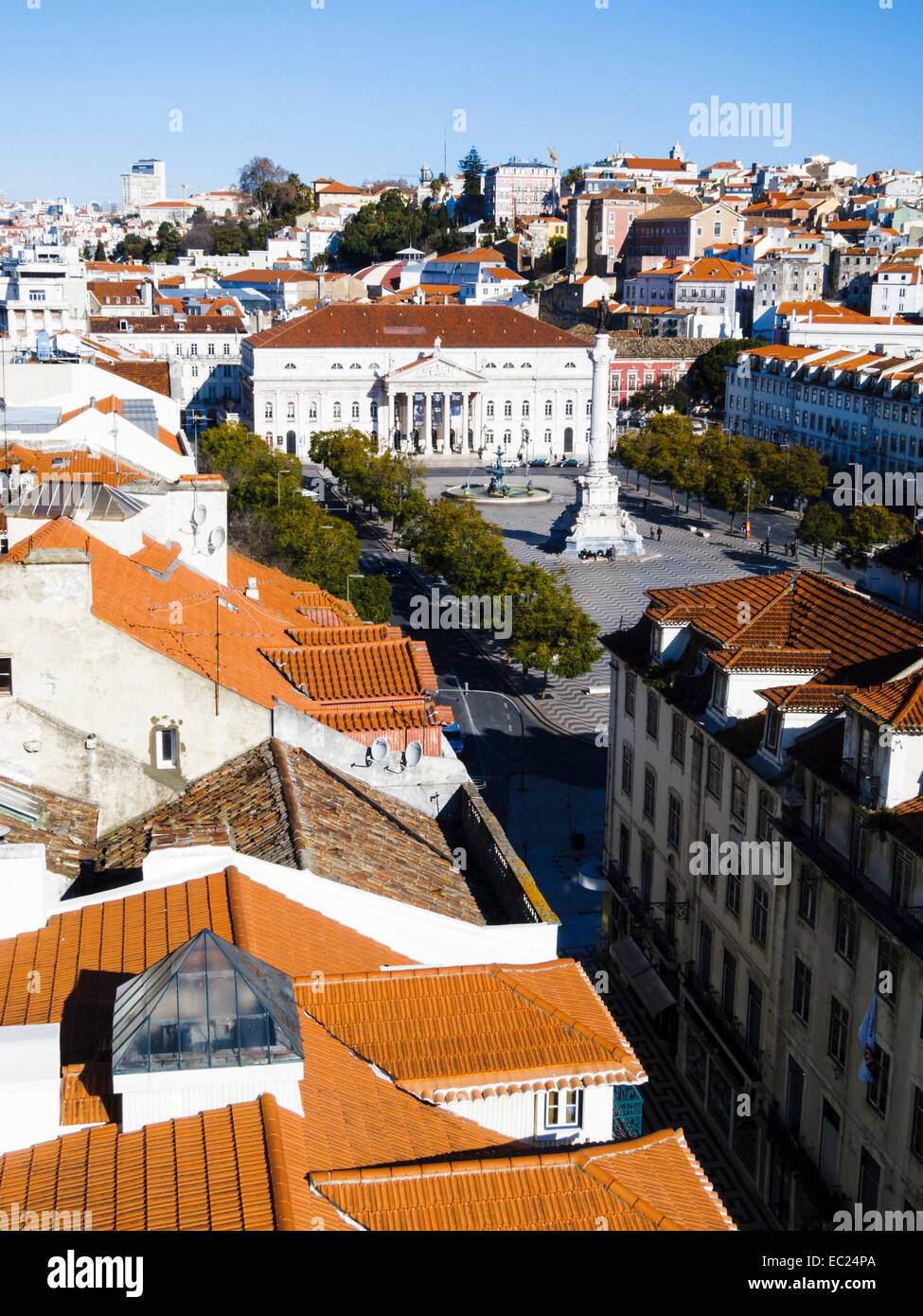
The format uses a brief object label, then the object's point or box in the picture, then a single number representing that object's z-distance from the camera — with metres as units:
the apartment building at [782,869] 23.23
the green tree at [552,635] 62.41
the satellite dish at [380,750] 24.09
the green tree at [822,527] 89.56
